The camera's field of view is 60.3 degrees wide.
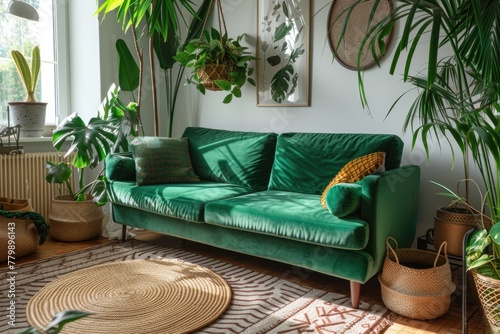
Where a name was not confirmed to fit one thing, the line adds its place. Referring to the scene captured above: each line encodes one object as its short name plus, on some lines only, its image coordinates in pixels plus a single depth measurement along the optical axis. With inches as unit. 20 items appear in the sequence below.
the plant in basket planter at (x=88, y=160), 119.7
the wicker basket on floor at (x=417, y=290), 78.5
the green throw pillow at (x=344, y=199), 82.7
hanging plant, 125.2
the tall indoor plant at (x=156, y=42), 118.3
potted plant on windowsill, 131.2
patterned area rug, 76.0
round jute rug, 75.4
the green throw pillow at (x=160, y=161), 120.0
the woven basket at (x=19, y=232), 104.7
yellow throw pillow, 91.4
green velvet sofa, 83.4
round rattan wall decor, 112.7
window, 135.3
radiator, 125.6
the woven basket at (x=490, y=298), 66.6
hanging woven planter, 126.0
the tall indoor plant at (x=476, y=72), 54.6
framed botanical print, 127.6
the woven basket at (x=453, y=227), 91.7
